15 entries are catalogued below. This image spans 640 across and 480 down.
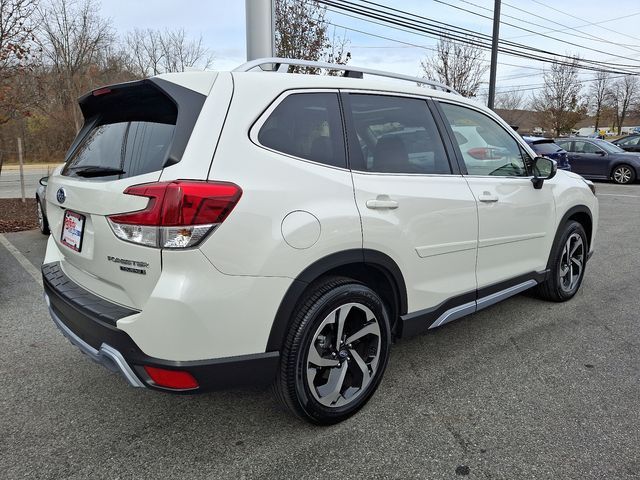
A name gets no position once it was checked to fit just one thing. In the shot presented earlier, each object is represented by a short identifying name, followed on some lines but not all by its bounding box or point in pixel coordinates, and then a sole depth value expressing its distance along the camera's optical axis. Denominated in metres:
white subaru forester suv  2.01
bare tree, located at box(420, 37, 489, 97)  22.64
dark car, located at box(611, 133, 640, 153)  18.22
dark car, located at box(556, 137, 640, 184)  15.22
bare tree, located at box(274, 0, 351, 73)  10.45
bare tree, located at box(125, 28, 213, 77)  31.83
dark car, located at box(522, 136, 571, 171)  12.58
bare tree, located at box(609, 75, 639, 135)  67.63
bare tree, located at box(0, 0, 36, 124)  8.67
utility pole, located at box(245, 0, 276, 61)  5.99
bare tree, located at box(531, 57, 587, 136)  36.69
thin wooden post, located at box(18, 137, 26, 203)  9.93
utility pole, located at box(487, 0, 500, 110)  15.07
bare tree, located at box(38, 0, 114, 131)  21.98
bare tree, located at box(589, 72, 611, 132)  63.06
